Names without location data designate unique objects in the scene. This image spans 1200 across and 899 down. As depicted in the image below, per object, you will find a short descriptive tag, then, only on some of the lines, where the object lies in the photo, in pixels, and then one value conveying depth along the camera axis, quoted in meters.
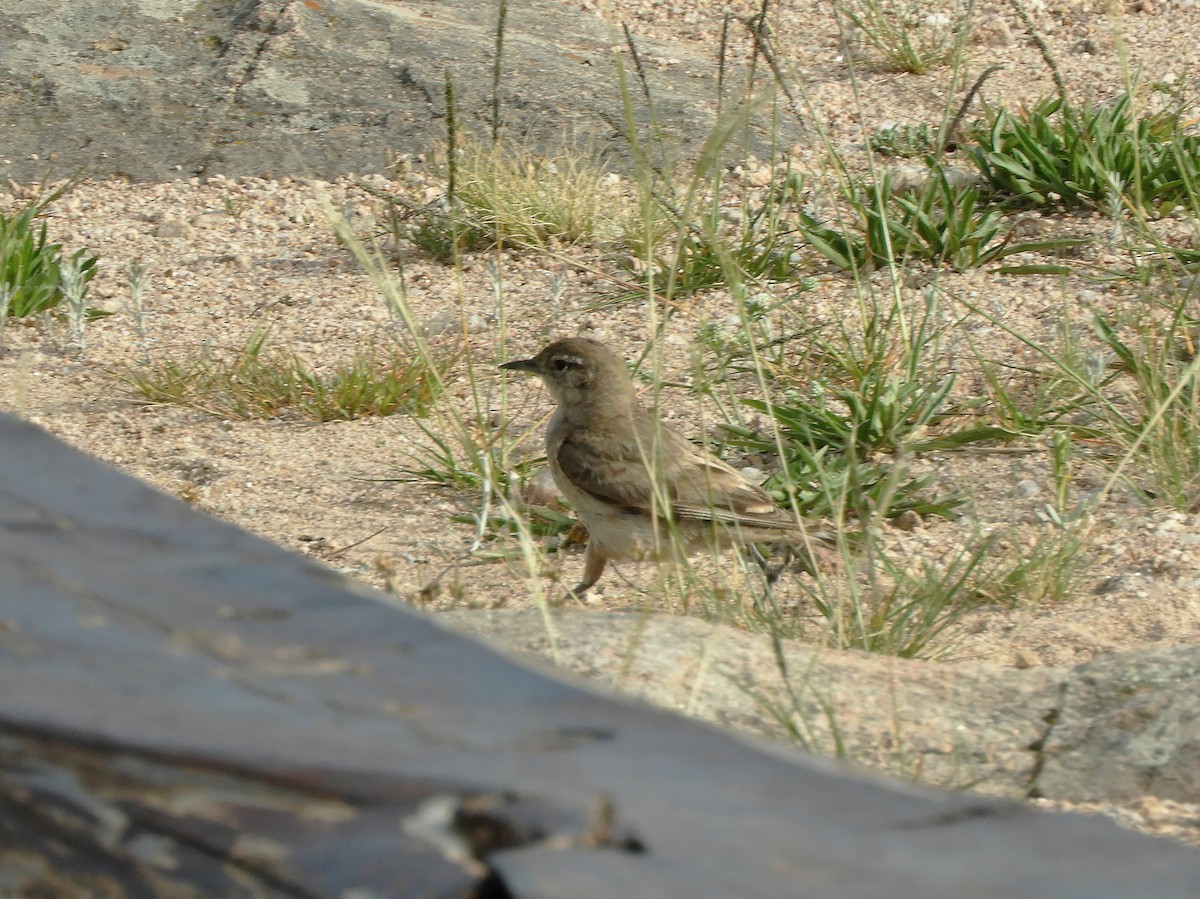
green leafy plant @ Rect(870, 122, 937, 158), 15.71
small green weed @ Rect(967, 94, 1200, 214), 13.29
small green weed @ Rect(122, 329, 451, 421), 11.98
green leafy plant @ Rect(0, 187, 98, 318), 13.55
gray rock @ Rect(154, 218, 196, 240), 15.73
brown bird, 9.45
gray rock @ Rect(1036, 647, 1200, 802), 5.75
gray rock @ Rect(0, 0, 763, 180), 17.05
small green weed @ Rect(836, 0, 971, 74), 18.00
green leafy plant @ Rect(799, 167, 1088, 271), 12.83
